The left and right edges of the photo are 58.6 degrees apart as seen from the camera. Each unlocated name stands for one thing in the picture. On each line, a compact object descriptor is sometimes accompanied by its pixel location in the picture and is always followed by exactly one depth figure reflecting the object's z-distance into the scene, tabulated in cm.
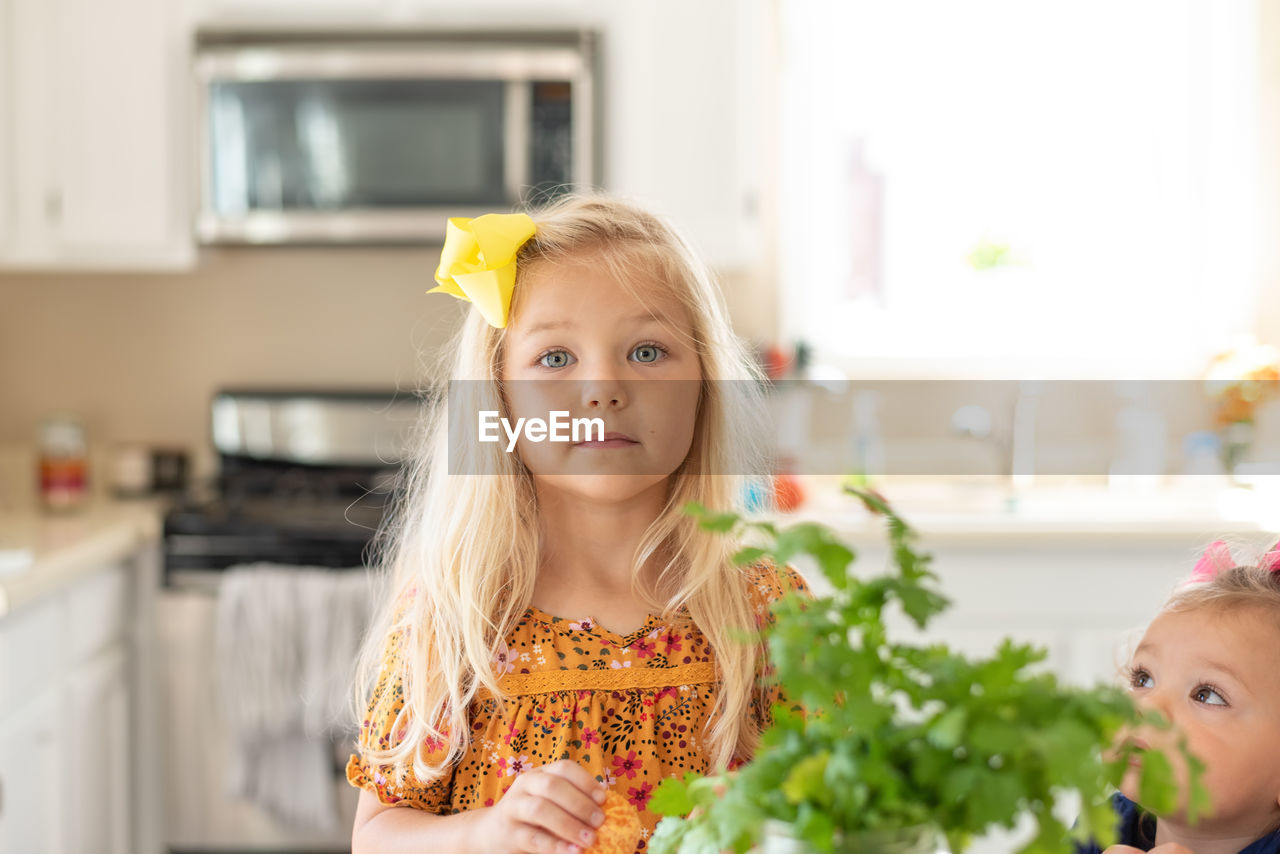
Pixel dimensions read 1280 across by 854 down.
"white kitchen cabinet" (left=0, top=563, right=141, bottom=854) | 188
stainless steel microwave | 246
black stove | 266
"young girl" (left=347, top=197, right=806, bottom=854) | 91
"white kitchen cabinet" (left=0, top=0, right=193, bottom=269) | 247
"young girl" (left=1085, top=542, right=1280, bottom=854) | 80
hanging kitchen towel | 221
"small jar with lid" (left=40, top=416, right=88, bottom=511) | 253
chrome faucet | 280
